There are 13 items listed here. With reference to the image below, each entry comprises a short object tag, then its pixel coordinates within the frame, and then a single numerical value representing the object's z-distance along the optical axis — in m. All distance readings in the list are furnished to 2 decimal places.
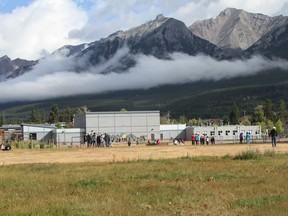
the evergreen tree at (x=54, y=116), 178.75
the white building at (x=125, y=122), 105.31
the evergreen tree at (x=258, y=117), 153.50
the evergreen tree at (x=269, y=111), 159.94
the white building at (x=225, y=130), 122.31
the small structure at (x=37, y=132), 110.81
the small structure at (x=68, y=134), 101.31
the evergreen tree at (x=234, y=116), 159.50
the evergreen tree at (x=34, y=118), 182.88
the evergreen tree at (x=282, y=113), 161.62
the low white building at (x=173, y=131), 120.06
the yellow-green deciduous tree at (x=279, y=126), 130.55
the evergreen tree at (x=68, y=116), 183.34
